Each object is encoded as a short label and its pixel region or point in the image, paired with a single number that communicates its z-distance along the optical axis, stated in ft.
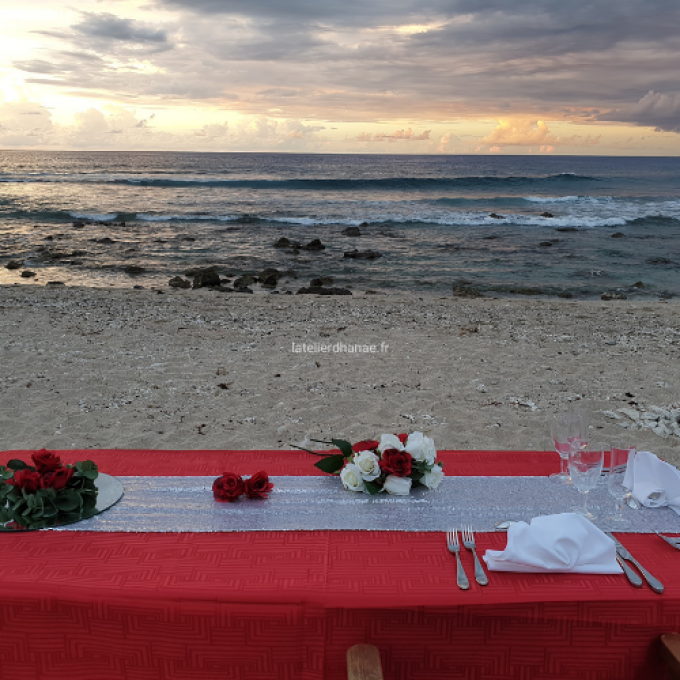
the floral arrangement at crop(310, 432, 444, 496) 7.26
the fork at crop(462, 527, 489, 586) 5.81
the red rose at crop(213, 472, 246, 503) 7.15
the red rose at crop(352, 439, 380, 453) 7.63
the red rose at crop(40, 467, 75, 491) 6.80
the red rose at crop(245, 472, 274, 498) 7.22
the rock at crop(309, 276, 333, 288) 43.37
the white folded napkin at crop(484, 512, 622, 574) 5.99
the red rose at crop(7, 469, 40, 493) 6.73
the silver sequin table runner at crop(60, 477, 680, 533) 6.79
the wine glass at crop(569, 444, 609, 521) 6.86
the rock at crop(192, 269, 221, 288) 43.21
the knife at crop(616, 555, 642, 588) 5.78
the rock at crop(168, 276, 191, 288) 43.45
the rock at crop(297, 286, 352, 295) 40.40
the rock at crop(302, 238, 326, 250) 60.64
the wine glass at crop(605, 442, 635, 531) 7.07
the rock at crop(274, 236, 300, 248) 62.21
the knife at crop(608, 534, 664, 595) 5.71
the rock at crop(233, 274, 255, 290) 42.65
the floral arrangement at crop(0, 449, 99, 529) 6.72
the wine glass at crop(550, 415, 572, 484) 7.34
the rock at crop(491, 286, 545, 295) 42.93
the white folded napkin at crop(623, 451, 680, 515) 7.27
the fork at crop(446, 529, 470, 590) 5.71
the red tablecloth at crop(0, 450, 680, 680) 5.64
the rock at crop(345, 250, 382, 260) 55.67
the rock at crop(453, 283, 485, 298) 41.70
